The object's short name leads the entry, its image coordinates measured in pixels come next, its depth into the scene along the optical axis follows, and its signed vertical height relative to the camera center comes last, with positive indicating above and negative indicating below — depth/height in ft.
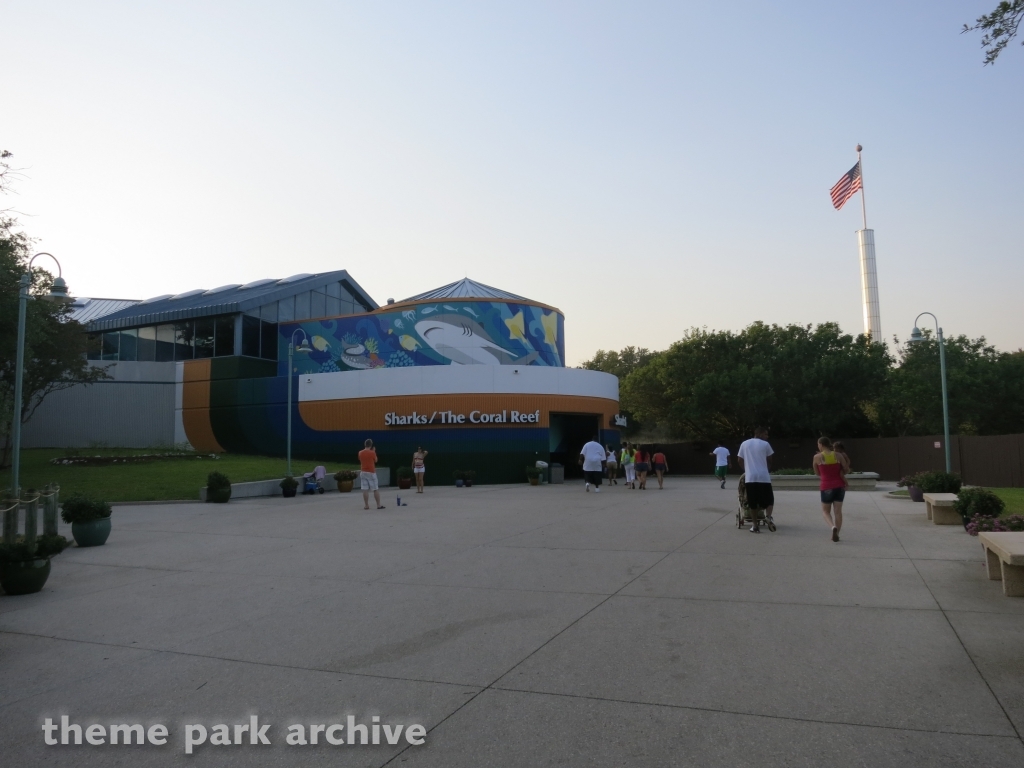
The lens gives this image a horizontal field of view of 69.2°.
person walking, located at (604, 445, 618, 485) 94.02 -3.66
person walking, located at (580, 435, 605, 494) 79.10 -2.57
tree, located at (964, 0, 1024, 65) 19.97 +11.17
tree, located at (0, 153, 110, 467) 69.10 +12.27
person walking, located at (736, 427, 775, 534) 40.63 -2.39
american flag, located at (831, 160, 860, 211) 134.10 +44.60
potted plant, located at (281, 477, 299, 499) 82.43 -5.01
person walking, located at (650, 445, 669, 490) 87.10 -3.25
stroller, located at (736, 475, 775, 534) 40.88 -4.47
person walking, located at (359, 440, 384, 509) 60.03 -2.57
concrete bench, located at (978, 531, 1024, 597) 22.48 -3.87
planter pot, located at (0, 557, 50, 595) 28.07 -4.96
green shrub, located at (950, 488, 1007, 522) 38.63 -3.81
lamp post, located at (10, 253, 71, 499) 52.29 +7.79
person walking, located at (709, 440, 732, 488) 90.89 -3.07
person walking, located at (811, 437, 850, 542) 36.55 -2.32
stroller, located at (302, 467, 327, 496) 86.79 -4.67
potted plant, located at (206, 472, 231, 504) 70.79 -4.20
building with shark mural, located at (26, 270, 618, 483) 112.57 +9.51
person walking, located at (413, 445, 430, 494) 83.38 -2.97
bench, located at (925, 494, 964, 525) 41.98 -4.56
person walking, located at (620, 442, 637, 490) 85.92 -3.21
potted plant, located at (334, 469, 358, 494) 89.51 -4.62
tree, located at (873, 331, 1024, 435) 127.95 +7.81
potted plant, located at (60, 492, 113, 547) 40.73 -4.04
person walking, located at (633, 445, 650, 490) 84.84 -3.29
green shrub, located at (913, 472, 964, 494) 50.67 -3.50
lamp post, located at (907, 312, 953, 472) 83.71 +10.92
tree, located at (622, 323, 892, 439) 141.59 +10.69
